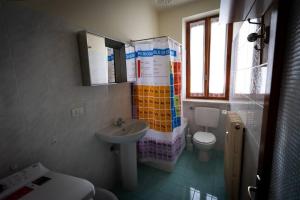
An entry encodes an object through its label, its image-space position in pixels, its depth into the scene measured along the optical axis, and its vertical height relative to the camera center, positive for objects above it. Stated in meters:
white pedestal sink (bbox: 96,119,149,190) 1.86 -0.95
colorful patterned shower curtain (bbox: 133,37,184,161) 2.08 -0.21
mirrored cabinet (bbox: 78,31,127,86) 1.49 +0.24
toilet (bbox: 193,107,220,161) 2.40 -0.86
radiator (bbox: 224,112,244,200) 1.44 -0.73
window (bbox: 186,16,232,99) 2.81 +0.40
